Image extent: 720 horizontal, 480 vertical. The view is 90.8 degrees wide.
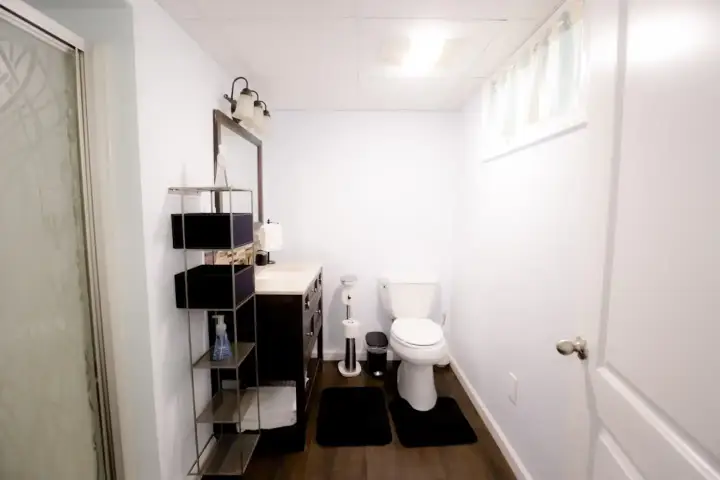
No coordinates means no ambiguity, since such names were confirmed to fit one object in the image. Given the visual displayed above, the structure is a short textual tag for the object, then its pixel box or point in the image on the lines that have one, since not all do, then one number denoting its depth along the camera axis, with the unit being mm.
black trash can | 2760
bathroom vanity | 1877
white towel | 1960
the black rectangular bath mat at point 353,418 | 2014
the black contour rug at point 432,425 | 2002
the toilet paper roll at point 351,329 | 2699
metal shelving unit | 1539
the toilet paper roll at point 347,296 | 2809
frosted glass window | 1328
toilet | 2193
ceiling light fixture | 1640
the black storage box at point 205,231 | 1443
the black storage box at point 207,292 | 1485
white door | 601
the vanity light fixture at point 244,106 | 1931
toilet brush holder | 2705
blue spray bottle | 1632
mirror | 1925
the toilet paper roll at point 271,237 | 2439
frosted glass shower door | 1029
